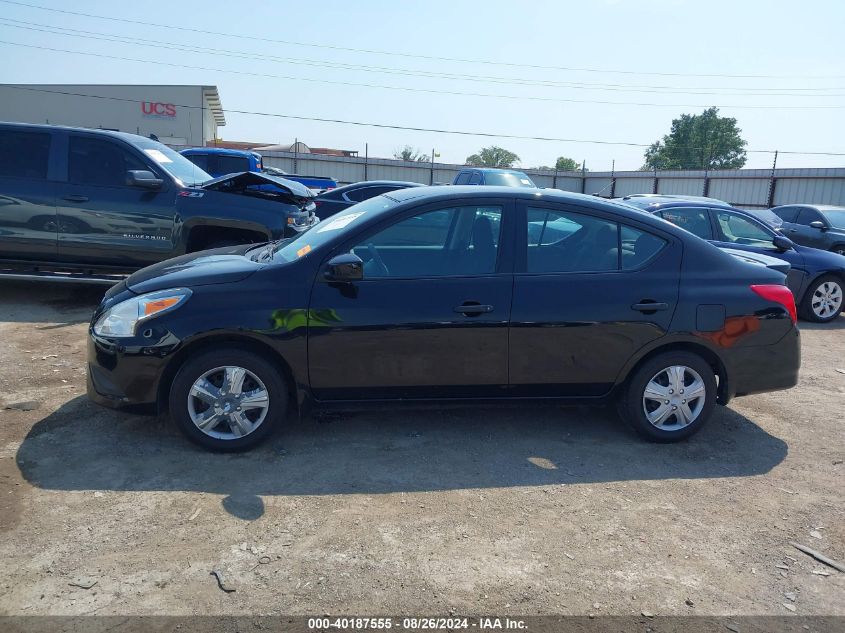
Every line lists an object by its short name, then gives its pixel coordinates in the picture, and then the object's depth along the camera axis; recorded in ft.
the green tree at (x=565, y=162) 204.85
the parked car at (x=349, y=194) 39.75
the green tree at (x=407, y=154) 199.72
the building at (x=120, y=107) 132.46
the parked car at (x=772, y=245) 29.32
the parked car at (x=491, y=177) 50.03
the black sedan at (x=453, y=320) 13.67
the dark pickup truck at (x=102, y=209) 24.91
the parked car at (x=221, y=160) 54.03
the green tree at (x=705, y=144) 221.87
